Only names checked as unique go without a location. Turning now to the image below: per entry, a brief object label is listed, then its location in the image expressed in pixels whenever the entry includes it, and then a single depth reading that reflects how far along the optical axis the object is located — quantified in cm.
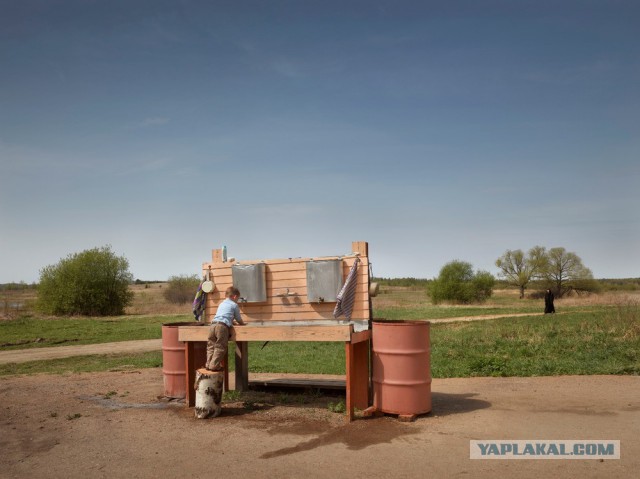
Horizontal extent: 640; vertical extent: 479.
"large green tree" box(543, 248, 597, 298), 6869
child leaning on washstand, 841
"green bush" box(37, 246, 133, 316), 4866
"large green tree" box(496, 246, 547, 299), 7019
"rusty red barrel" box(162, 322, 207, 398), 959
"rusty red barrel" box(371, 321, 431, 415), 789
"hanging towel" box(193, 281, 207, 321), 951
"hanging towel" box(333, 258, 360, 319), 832
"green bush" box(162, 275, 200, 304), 6650
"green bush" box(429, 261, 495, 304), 6059
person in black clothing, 3067
